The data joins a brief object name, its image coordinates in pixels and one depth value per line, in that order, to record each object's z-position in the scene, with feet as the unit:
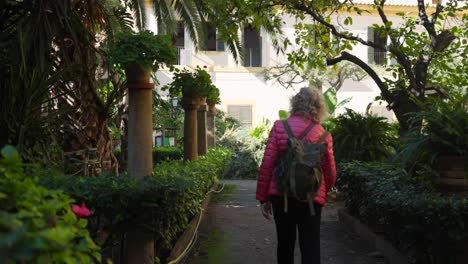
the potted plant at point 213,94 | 35.32
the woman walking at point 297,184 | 14.58
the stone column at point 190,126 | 33.04
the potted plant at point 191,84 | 32.96
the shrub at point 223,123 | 76.17
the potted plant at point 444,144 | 16.80
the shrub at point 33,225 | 5.09
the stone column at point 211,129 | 50.49
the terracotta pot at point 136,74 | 18.80
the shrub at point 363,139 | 33.45
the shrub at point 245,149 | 68.28
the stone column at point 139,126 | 18.80
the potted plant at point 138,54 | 18.56
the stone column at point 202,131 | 41.07
